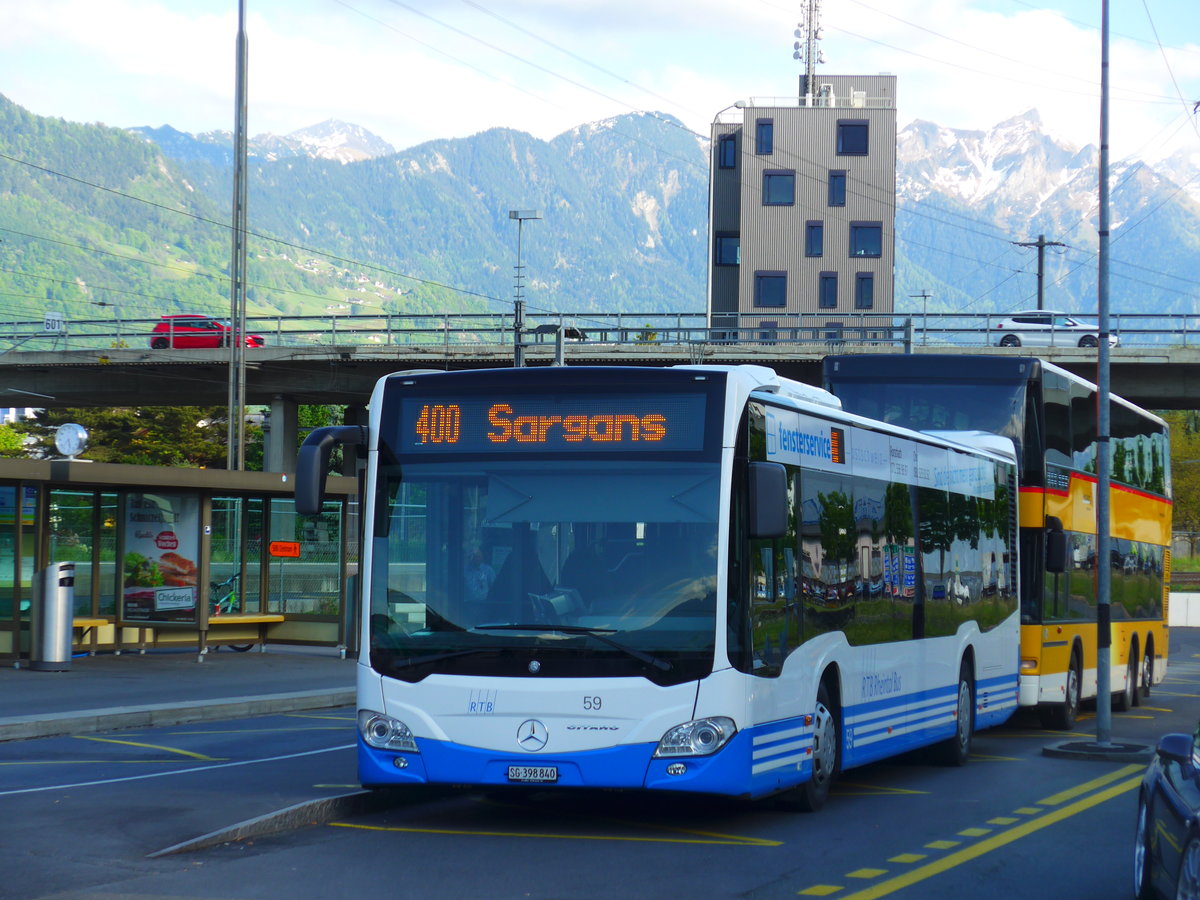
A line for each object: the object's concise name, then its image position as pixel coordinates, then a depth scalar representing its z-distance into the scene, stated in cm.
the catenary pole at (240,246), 4019
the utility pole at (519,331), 4616
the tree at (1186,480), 8519
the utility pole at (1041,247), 7106
